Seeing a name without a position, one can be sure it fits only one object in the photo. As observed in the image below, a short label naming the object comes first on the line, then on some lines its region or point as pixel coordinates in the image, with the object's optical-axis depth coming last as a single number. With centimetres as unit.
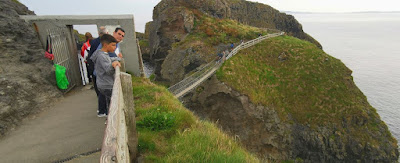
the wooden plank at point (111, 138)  137
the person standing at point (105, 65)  412
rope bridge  2035
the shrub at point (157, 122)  504
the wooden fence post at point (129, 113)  319
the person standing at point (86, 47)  795
